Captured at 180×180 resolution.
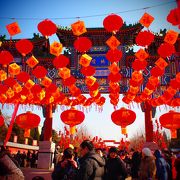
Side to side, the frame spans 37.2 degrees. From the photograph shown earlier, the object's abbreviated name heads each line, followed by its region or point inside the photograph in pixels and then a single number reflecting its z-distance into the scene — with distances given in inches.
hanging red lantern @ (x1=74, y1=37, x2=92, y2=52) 317.4
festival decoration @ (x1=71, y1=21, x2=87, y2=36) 329.4
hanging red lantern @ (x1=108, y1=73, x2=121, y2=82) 403.5
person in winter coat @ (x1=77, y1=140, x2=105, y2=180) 132.5
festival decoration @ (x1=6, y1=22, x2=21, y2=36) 324.2
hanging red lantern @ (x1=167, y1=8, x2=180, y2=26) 254.6
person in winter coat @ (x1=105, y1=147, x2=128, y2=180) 201.9
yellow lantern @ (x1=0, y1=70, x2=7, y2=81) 436.9
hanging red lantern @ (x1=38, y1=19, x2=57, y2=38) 301.3
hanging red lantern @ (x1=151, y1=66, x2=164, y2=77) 381.4
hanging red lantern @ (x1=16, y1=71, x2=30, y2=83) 415.2
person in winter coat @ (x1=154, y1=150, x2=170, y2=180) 219.6
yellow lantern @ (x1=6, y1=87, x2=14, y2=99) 476.6
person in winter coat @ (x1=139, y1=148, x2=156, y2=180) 200.4
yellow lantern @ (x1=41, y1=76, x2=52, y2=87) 446.0
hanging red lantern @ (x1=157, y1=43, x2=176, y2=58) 322.3
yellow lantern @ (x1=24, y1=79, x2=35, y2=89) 453.1
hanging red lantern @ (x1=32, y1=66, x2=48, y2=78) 378.6
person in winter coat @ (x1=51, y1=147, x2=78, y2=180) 140.5
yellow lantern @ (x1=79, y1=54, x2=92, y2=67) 377.1
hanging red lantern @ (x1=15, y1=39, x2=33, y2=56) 326.8
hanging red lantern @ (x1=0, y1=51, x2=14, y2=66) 354.0
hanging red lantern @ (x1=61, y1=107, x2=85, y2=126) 424.5
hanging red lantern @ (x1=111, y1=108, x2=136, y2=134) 407.2
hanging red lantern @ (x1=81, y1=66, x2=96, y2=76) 380.5
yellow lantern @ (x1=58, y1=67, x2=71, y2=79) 410.9
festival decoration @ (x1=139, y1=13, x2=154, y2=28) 306.7
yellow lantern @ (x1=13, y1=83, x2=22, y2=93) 467.2
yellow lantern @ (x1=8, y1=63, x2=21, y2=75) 411.5
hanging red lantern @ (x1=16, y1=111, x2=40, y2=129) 434.3
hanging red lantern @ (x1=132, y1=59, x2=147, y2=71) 366.6
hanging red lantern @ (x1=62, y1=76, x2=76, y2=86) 430.9
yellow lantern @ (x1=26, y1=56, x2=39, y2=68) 404.2
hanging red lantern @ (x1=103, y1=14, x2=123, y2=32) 281.6
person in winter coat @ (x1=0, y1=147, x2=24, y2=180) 134.4
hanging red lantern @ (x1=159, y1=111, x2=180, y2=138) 400.2
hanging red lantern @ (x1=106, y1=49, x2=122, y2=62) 345.7
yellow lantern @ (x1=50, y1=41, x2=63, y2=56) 363.3
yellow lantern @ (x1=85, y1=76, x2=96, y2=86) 436.8
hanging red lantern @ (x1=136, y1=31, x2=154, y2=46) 308.4
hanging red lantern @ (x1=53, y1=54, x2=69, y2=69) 361.1
